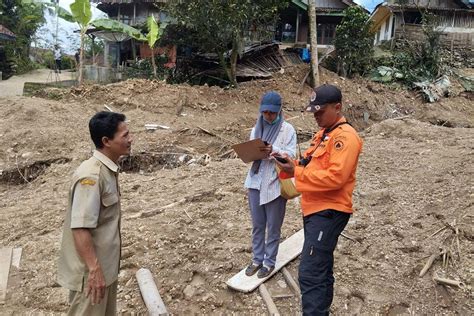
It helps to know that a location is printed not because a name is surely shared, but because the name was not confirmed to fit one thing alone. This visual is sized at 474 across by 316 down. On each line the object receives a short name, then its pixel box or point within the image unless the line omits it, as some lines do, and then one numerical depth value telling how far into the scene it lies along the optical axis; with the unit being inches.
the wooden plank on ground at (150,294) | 127.3
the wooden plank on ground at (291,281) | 134.7
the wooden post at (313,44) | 560.1
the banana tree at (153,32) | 584.1
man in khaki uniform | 86.5
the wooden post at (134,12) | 900.6
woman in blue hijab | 124.4
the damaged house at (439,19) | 834.2
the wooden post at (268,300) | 126.4
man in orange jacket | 97.5
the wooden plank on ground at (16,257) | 163.7
